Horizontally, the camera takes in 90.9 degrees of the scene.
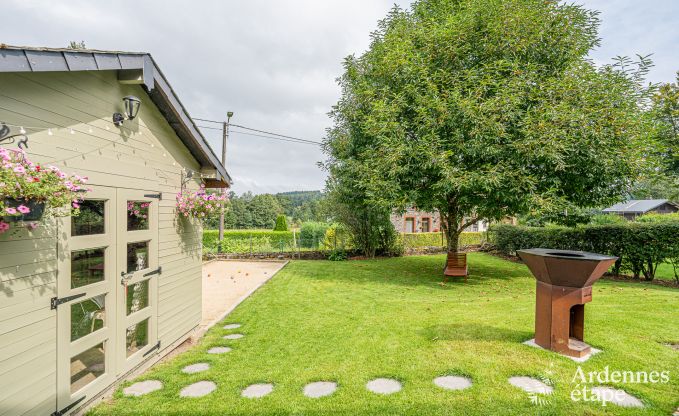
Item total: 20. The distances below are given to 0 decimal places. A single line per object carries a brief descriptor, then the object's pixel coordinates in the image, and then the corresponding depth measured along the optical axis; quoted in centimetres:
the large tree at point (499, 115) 886
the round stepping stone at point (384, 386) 371
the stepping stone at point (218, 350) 504
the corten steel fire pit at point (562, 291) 412
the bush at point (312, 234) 1911
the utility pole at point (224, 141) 1677
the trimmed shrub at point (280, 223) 2933
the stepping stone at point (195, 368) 439
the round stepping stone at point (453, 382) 372
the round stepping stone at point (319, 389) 370
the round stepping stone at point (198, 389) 378
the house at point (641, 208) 4391
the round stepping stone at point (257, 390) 372
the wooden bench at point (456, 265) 1054
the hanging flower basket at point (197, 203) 529
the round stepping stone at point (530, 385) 356
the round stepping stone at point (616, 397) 328
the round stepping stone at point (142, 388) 380
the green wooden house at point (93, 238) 274
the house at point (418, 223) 3028
